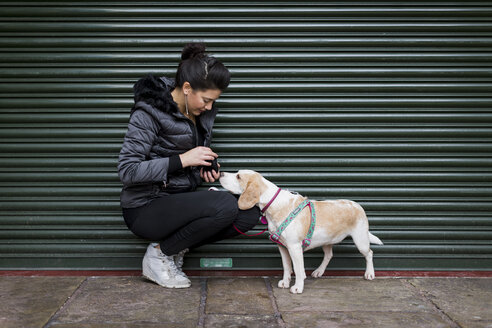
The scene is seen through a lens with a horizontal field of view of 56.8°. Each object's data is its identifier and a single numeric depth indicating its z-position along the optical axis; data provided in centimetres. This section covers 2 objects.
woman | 323
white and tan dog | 339
